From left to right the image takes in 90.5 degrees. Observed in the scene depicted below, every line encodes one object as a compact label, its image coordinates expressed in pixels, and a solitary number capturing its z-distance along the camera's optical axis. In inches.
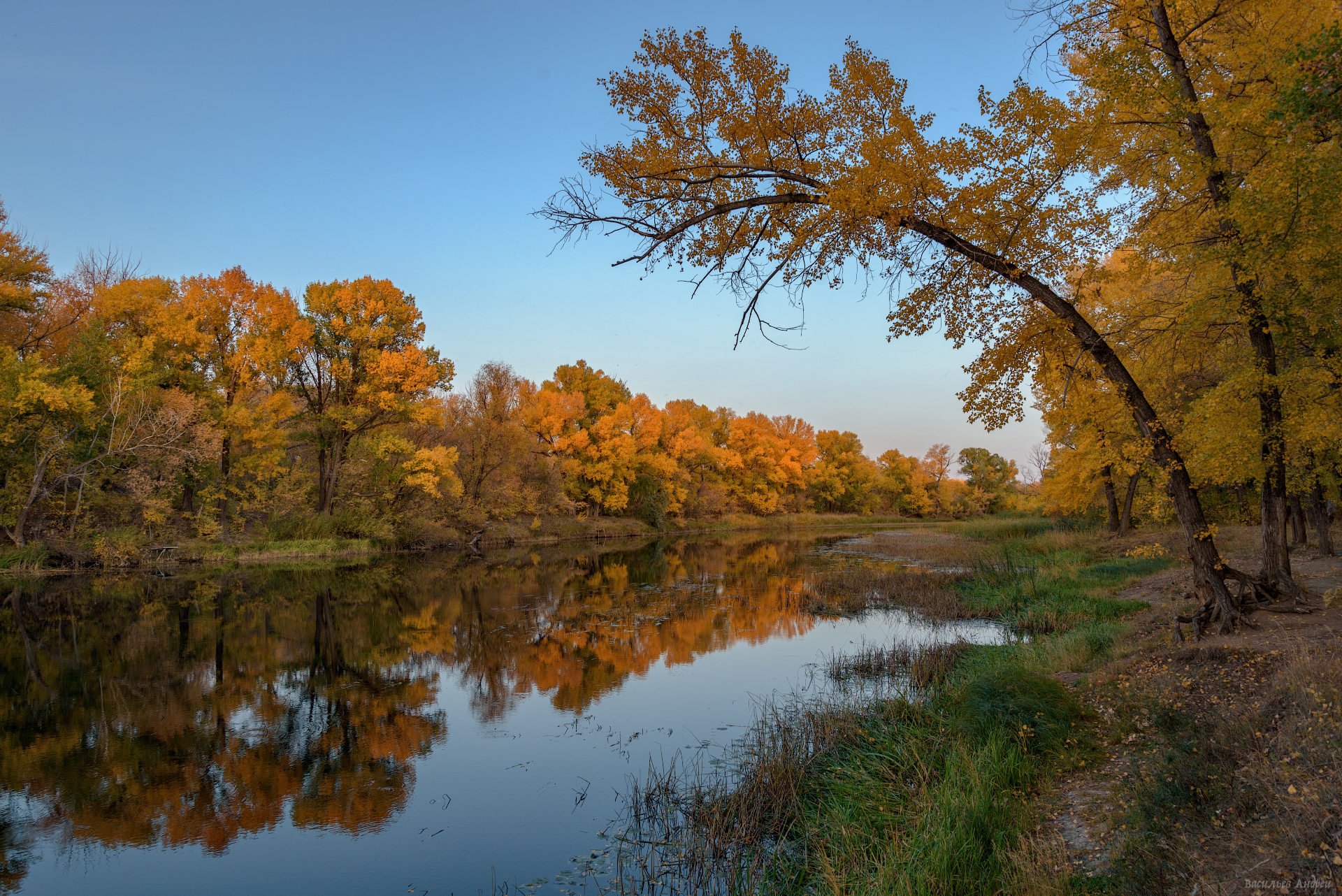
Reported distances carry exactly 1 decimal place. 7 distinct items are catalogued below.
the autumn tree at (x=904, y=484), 3026.6
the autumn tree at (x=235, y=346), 1037.2
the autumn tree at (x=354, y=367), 1162.0
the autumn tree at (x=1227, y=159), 283.1
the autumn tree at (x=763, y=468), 2481.5
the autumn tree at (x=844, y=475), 2881.4
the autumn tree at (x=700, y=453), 2038.6
